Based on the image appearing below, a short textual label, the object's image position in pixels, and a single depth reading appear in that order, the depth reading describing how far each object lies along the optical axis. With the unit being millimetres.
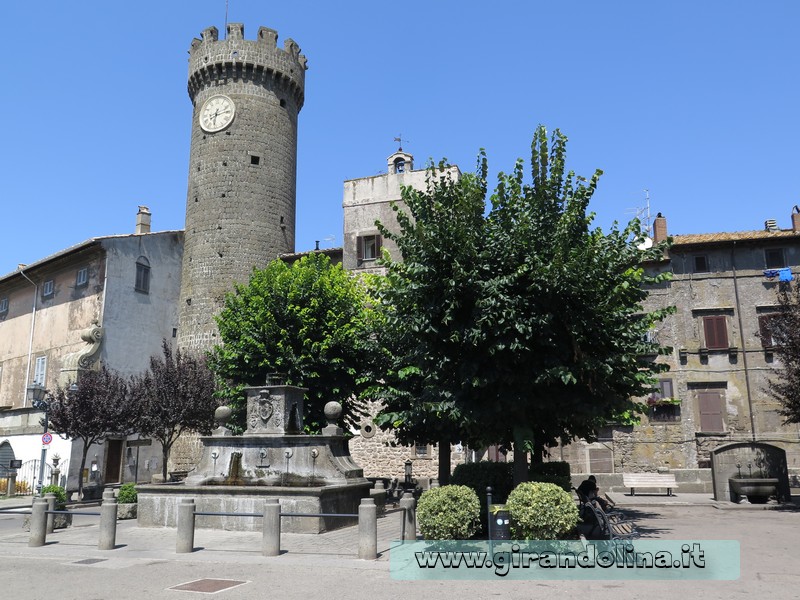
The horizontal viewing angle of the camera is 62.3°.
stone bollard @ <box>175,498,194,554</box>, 11633
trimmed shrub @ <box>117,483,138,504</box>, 18703
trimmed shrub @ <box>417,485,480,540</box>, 10766
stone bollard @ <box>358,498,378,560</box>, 10505
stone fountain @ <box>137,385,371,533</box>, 14820
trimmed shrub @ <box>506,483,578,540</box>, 10195
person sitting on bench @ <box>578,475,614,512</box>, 14186
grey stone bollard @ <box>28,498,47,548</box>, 12906
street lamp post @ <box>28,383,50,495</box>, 21328
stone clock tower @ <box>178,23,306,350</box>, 36000
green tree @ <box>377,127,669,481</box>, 11672
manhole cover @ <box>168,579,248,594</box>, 8711
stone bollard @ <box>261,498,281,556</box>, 11148
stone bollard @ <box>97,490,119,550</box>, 12242
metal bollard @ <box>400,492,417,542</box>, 11695
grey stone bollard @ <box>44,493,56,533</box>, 14085
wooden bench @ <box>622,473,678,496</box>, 25516
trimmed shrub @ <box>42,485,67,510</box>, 17786
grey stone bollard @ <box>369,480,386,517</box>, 14768
